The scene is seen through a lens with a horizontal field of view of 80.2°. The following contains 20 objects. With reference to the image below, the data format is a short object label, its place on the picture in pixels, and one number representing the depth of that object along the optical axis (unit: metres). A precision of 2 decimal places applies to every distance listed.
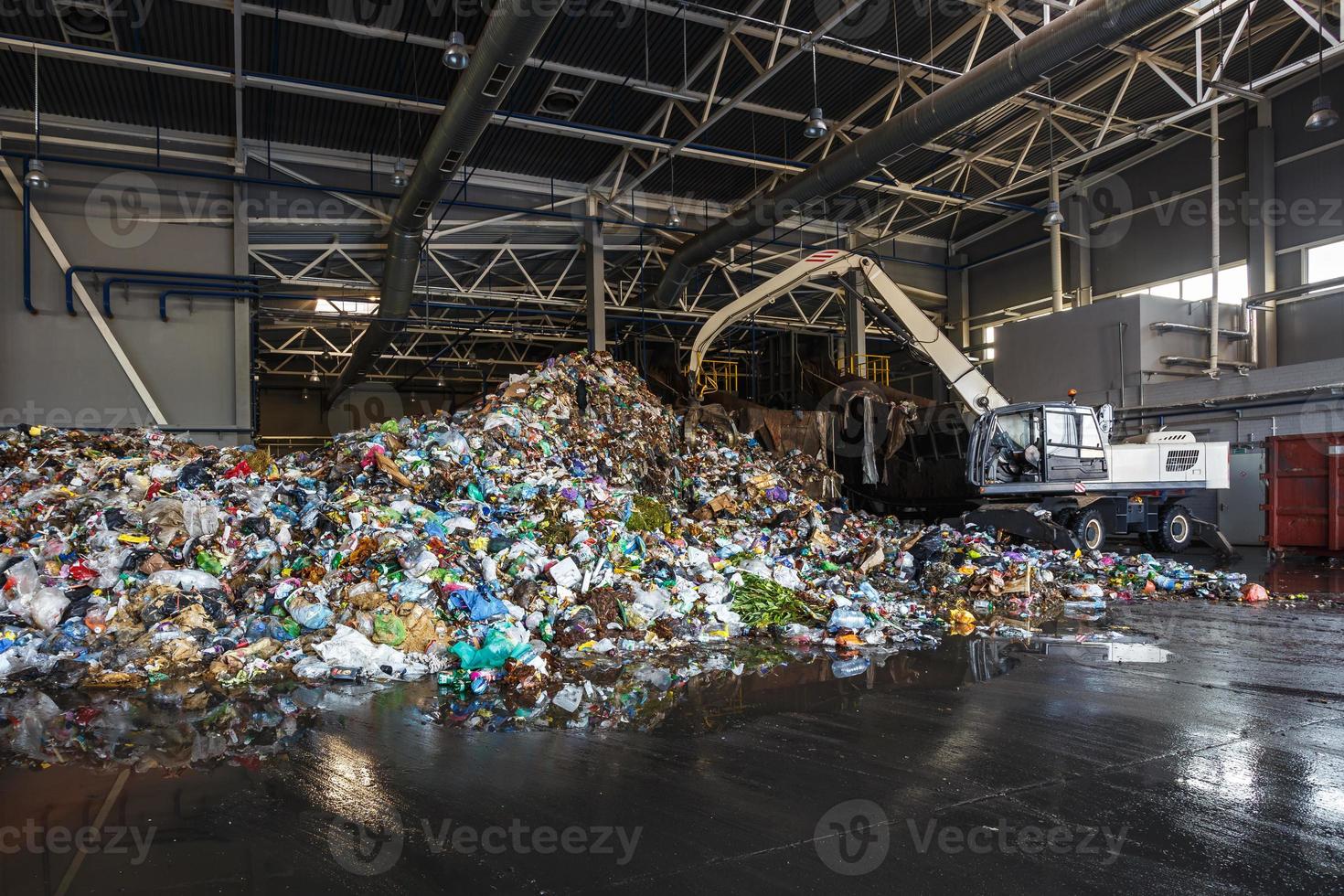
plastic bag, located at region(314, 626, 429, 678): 5.04
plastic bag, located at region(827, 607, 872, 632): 6.24
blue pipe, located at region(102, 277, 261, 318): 11.84
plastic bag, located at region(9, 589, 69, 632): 5.45
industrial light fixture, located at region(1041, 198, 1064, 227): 13.42
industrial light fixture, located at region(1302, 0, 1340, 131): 9.83
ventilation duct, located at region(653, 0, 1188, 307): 7.56
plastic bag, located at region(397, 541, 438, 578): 6.00
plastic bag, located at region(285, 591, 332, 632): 5.56
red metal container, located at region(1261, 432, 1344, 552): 11.84
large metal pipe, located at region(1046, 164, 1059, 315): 17.09
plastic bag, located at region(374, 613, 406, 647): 5.30
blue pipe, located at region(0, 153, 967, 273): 11.78
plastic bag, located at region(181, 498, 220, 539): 6.47
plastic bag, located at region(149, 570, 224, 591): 5.81
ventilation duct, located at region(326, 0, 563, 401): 6.98
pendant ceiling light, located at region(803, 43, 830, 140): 9.17
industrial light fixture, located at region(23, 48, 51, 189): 10.24
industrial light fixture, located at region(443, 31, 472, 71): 7.43
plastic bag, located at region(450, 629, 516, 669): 5.13
